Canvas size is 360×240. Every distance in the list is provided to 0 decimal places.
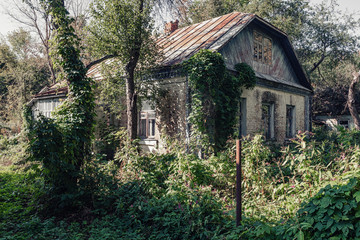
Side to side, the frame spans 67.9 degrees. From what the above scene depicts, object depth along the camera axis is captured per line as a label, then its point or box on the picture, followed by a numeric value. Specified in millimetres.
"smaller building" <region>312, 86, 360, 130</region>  23047
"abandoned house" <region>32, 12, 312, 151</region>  10266
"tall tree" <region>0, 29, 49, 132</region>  19125
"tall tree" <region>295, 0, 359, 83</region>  26578
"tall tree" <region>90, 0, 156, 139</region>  9492
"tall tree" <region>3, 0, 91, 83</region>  20922
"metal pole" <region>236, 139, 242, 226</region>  4191
